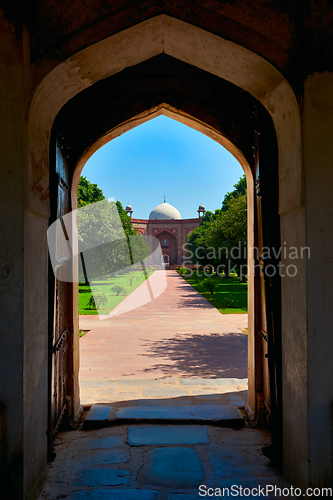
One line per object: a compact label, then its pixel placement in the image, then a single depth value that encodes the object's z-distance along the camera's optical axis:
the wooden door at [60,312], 2.48
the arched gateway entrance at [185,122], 2.14
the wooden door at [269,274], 2.43
